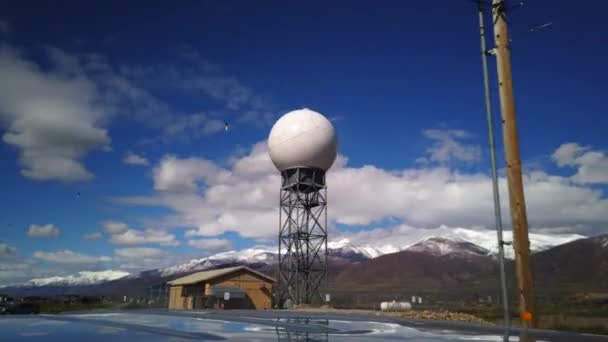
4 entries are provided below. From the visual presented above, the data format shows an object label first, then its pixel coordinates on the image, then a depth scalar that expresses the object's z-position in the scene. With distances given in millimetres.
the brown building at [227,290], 44062
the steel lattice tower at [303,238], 44875
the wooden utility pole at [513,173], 8453
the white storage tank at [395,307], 34719
